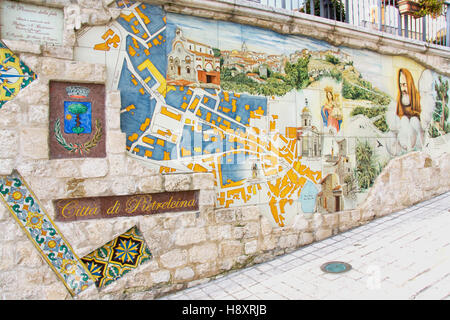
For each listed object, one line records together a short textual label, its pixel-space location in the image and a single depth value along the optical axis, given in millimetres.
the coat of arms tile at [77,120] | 3428
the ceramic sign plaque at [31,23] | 3273
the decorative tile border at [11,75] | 3213
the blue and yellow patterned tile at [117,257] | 3541
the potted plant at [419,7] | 6496
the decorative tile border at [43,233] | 3221
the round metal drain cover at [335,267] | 3996
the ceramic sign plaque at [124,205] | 3453
